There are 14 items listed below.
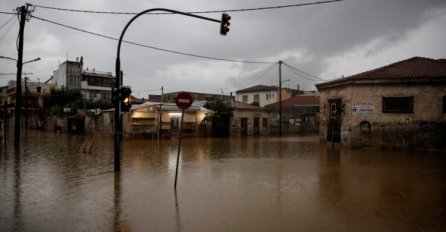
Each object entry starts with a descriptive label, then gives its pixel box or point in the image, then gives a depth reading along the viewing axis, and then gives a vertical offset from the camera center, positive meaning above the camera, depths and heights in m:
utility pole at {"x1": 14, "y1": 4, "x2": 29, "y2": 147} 19.59 +3.74
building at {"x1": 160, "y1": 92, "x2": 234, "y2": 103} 53.95 +4.52
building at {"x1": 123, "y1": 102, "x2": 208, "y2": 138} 28.81 +0.11
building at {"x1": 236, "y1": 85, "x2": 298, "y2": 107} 64.50 +5.97
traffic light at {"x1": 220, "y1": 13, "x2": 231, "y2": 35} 12.32 +3.93
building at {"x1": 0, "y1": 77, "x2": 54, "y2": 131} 53.09 +4.79
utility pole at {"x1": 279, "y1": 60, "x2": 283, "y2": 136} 38.13 +5.89
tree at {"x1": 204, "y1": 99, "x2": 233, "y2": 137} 32.91 +0.56
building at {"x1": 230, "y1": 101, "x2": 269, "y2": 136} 35.09 +0.15
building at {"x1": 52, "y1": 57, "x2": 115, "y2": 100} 58.97 +8.07
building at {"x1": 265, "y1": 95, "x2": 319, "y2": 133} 41.88 +1.32
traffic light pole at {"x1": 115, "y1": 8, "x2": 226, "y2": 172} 11.41 +0.45
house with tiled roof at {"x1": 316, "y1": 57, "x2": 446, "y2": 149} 19.56 +1.02
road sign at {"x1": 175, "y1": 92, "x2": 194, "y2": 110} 8.87 +0.62
